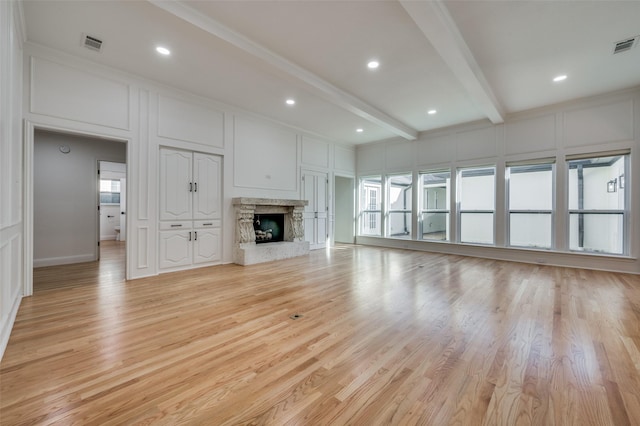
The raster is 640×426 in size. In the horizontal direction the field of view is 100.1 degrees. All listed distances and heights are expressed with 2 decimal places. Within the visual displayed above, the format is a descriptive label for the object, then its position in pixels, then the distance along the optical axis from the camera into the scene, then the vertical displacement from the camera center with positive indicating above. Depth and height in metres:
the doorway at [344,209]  8.72 +0.14
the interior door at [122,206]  9.31 +0.22
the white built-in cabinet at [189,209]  4.61 +0.07
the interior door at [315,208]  7.28 +0.15
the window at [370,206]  8.46 +0.24
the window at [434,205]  7.02 +0.22
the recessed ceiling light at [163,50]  3.48 +2.14
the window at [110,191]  9.29 +0.76
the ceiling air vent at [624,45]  3.31 +2.15
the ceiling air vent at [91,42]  3.28 +2.14
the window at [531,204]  5.56 +0.21
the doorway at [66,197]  4.99 +0.31
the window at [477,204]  6.29 +0.24
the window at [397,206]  7.95 +0.22
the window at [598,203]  4.89 +0.20
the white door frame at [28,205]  3.32 +0.09
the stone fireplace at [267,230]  5.42 -0.39
